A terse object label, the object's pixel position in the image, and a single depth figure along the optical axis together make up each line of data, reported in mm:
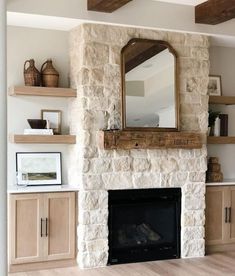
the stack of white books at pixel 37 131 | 4816
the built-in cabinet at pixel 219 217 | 5480
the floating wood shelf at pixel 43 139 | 4723
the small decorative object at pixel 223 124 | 5801
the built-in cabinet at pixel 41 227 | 4598
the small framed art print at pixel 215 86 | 5832
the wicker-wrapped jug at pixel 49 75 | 4941
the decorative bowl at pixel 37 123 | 4871
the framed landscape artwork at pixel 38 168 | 4926
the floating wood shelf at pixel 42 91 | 4750
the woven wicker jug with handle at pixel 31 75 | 4852
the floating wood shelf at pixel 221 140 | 5629
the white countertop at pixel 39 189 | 4578
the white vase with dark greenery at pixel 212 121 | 5738
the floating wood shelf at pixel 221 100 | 5668
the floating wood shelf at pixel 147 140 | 4746
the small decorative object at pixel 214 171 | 5578
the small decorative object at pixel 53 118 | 5082
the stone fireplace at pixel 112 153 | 4781
